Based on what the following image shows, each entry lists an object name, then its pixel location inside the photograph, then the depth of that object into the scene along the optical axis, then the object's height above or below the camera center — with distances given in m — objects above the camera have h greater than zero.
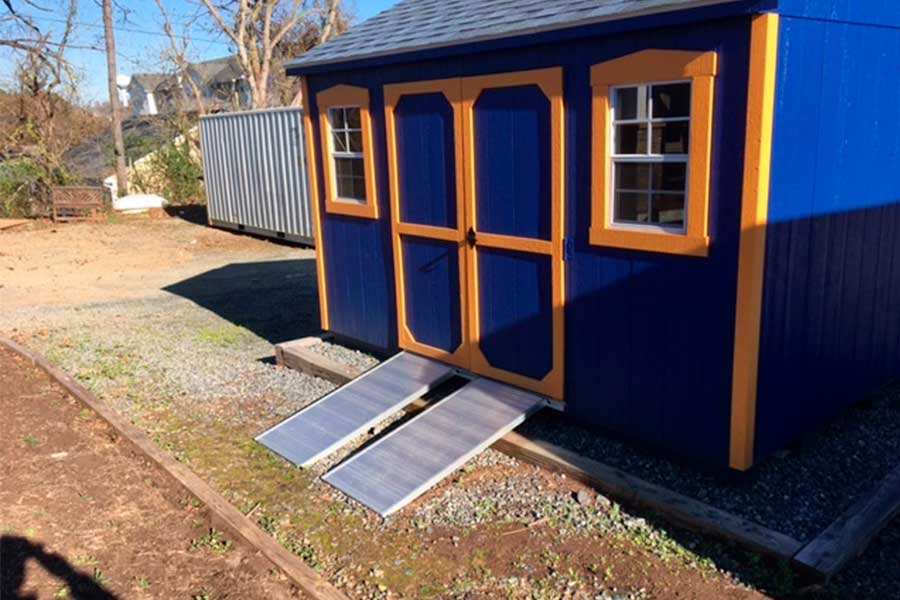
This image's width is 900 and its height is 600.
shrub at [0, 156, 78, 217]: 20.36 -1.07
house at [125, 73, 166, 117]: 52.64 +3.45
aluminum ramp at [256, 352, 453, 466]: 5.28 -2.03
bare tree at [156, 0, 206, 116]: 26.14 +2.89
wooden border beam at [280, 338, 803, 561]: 3.72 -2.08
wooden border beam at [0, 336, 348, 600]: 3.75 -2.18
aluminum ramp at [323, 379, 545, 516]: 4.58 -2.05
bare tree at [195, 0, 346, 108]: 24.62 +3.58
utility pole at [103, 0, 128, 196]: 22.74 +2.23
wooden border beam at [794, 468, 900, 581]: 3.50 -2.07
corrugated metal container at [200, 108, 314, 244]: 14.59 -0.76
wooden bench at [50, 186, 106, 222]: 19.38 -1.47
